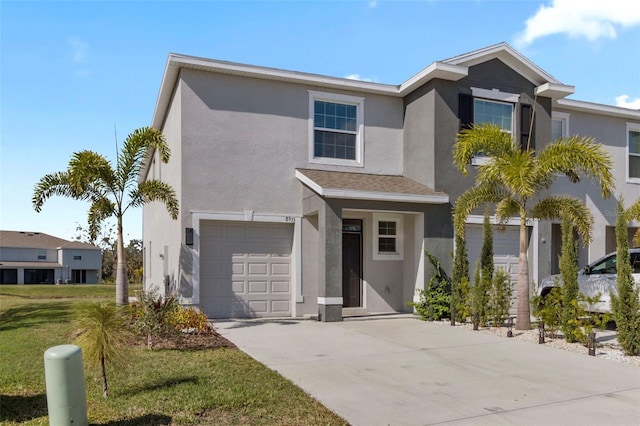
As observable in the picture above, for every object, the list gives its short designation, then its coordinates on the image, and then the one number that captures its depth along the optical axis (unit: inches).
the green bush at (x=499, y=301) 454.3
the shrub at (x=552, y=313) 395.5
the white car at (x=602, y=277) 444.1
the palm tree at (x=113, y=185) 446.0
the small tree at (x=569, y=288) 380.8
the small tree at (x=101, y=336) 228.7
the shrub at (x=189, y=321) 389.7
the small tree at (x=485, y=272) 453.7
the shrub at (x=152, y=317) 363.6
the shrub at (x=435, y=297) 505.4
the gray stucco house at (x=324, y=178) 500.4
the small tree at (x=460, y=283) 479.4
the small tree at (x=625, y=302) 341.7
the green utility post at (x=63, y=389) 184.2
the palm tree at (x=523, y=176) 407.2
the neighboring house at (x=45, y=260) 2090.3
